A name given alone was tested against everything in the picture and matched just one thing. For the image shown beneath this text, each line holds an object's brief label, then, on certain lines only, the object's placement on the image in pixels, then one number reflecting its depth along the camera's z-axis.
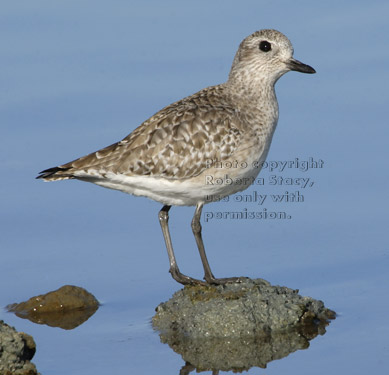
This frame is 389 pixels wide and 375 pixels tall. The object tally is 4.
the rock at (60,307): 11.38
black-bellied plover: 11.54
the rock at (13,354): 9.16
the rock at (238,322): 10.06
